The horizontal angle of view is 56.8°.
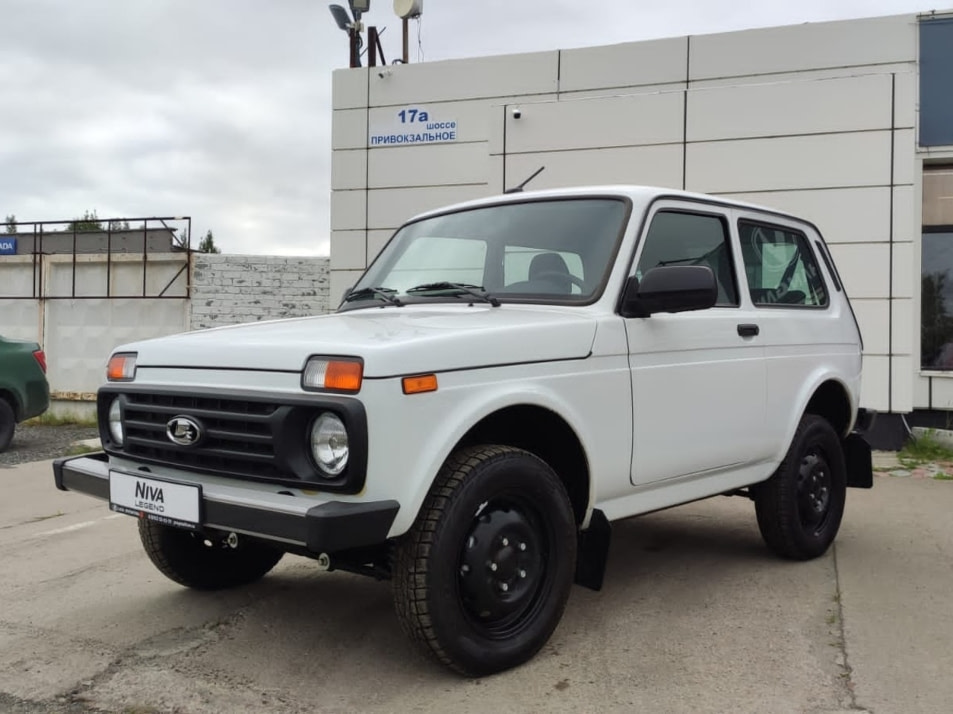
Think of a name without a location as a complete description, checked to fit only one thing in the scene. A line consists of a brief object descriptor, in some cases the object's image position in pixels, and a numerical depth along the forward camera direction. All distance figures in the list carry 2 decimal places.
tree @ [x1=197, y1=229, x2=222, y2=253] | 57.96
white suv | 2.80
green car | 9.80
